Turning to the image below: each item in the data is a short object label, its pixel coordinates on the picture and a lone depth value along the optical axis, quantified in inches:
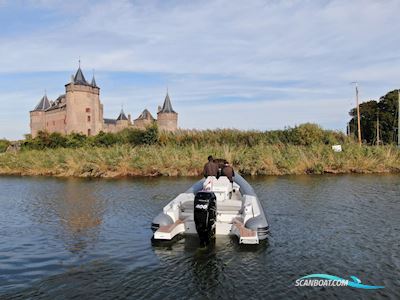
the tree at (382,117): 1862.7
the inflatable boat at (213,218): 241.1
